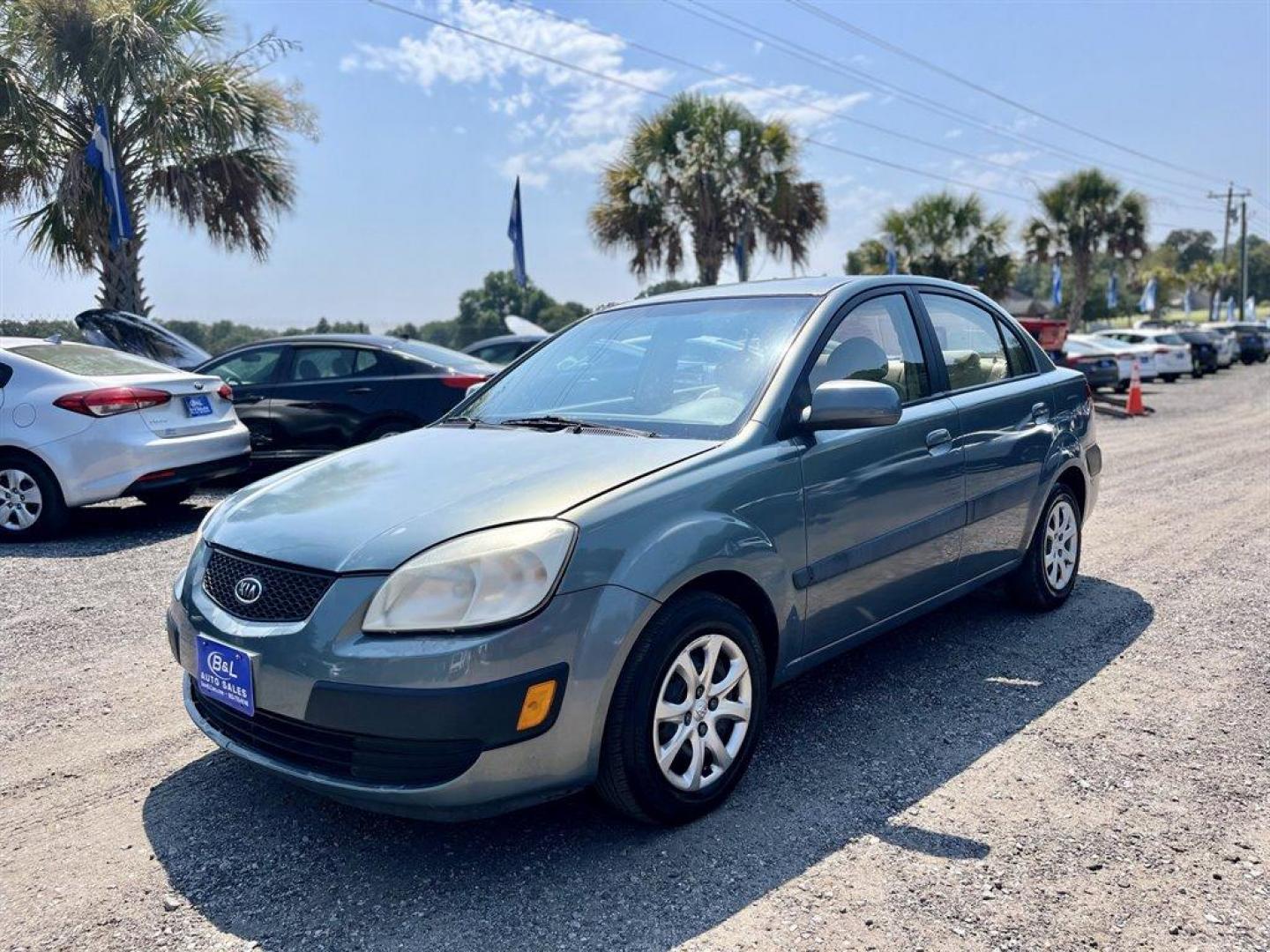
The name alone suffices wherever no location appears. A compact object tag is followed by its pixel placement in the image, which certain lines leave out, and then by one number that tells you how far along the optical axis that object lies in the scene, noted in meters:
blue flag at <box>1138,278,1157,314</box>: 47.34
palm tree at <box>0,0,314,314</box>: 12.86
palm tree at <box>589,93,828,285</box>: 19.64
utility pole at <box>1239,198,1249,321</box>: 59.00
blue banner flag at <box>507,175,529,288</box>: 19.53
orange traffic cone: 16.80
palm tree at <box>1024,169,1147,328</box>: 31.47
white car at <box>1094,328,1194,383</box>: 24.98
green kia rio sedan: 2.47
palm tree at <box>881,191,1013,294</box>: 27.44
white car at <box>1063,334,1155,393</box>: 23.16
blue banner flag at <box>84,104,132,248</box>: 12.91
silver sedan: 6.51
